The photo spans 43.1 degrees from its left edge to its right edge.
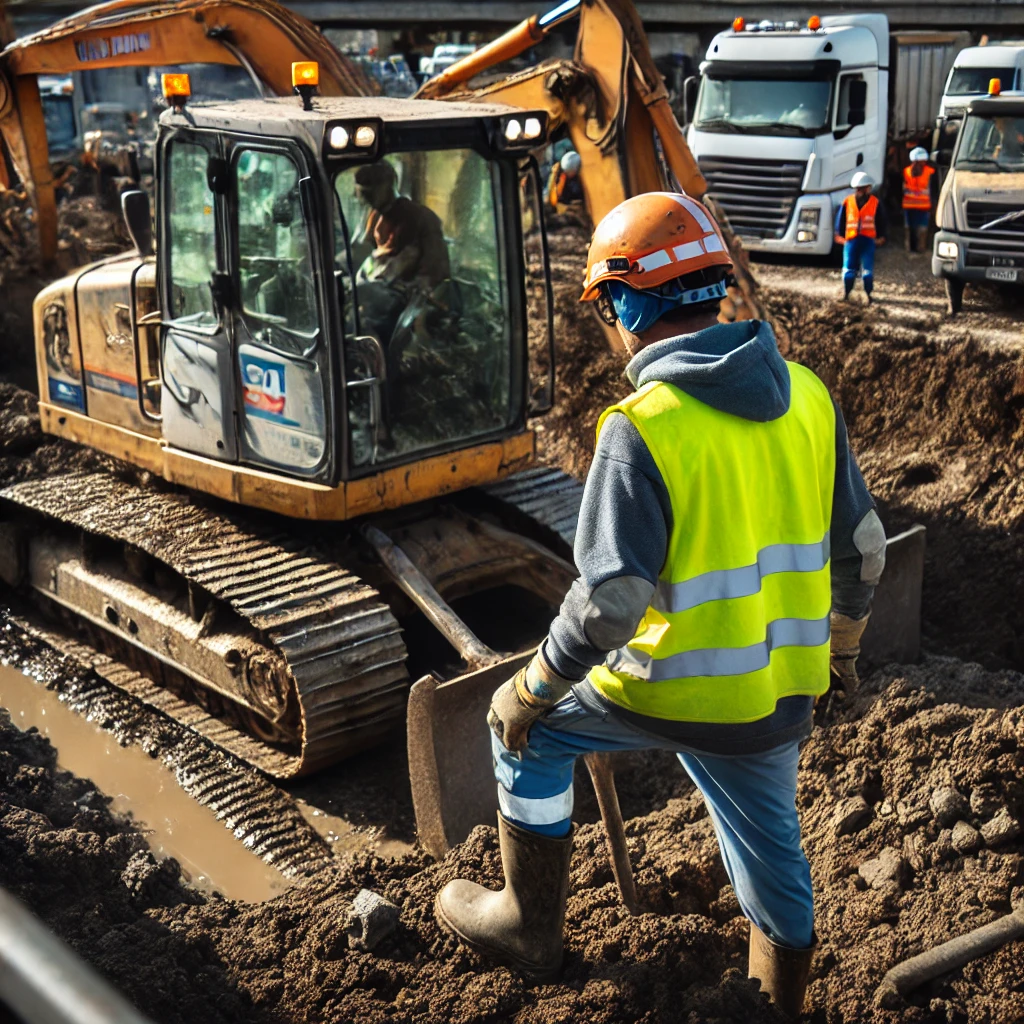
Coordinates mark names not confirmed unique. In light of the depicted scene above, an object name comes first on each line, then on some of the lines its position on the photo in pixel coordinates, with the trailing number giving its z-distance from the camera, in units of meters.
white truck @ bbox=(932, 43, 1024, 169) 16.55
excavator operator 5.77
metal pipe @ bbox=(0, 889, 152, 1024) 1.16
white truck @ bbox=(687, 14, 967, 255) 14.79
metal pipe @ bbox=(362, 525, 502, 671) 5.50
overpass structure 25.73
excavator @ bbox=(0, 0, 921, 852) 5.63
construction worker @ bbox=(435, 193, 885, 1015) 3.05
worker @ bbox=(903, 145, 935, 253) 15.80
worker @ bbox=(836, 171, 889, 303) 12.46
